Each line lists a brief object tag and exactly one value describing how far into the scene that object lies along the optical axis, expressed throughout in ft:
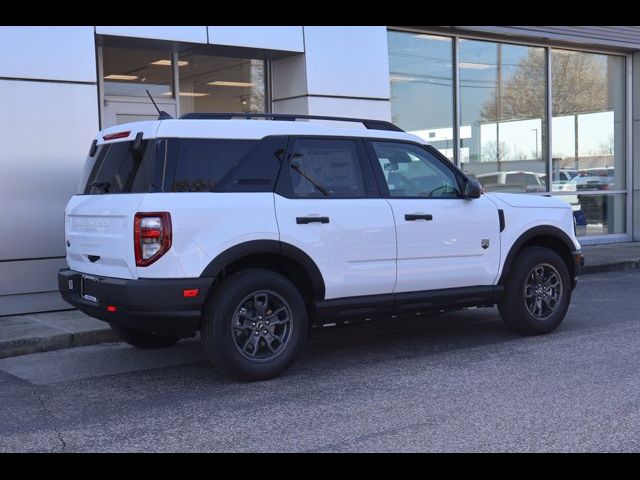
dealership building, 28.94
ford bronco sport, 18.28
